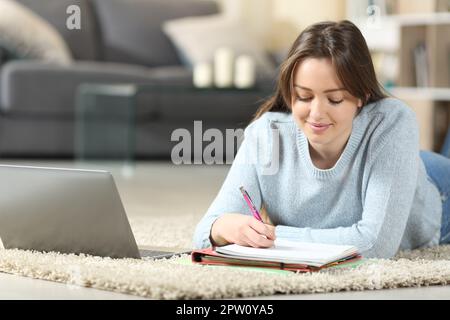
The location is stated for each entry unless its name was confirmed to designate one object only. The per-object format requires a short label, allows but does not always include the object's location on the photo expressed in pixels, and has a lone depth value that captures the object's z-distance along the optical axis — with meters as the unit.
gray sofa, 6.99
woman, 2.51
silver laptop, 2.39
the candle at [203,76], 6.91
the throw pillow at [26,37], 7.09
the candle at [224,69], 7.05
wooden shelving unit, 7.13
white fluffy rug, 2.14
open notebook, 2.32
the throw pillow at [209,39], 8.02
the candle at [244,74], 6.95
